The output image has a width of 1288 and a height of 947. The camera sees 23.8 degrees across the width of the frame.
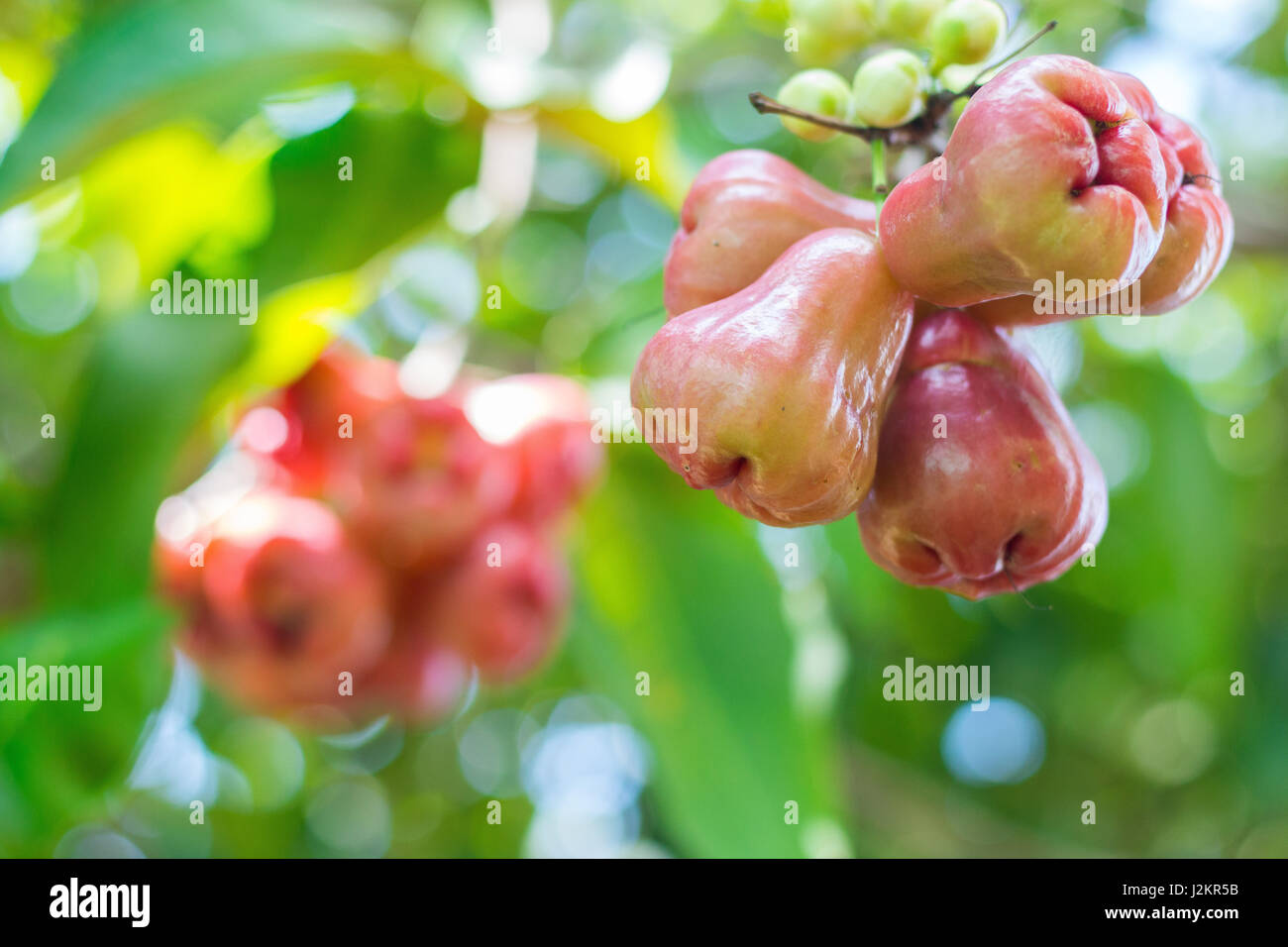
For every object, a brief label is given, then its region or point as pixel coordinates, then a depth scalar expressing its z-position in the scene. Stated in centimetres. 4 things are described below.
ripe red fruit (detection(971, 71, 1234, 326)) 55
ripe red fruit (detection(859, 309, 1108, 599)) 55
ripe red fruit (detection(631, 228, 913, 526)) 53
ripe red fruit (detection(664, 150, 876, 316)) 57
